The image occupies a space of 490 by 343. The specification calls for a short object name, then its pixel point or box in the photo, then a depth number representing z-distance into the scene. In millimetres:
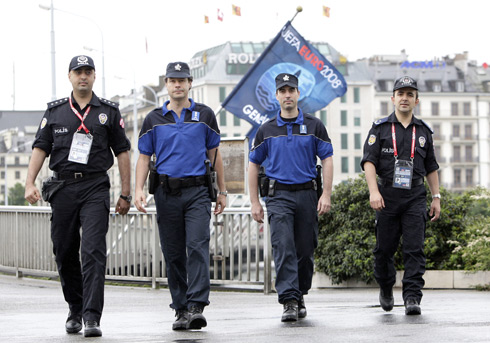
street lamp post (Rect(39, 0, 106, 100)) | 42603
